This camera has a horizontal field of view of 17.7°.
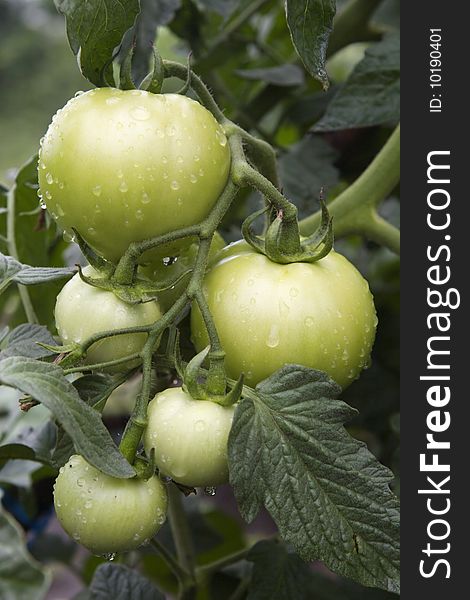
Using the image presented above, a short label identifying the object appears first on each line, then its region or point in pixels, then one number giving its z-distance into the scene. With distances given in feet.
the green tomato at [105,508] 1.71
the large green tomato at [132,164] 1.76
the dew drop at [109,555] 1.75
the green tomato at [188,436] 1.71
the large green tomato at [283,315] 1.83
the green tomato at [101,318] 1.77
